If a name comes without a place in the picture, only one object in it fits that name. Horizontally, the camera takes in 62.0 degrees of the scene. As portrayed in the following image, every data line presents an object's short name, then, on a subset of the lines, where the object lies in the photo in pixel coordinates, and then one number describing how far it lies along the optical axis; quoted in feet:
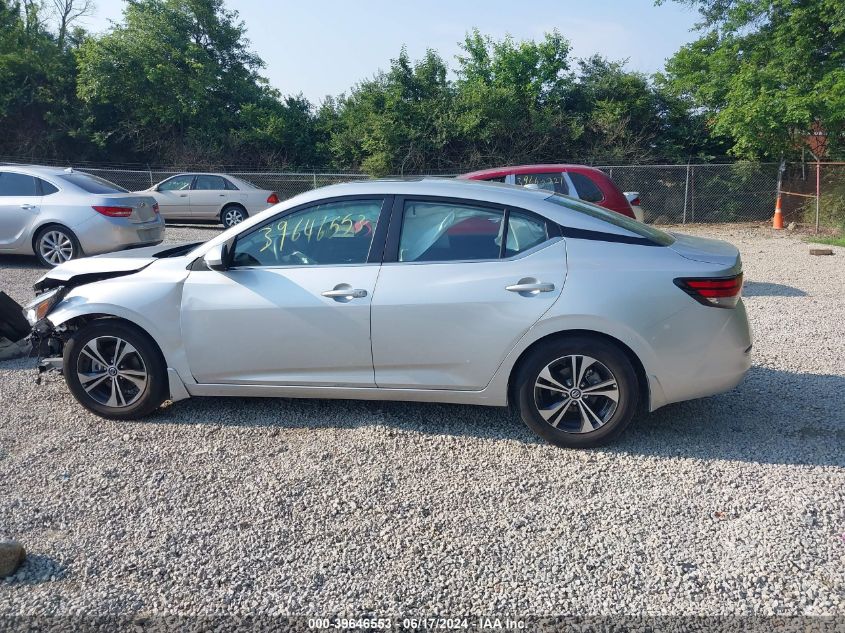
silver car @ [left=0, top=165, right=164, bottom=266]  35.06
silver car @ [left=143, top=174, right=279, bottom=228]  60.64
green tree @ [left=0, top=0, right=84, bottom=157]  82.84
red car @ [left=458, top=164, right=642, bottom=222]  31.07
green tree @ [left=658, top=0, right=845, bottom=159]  58.80
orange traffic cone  62.23
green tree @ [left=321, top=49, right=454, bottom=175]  74.84
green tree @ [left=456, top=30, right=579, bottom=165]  73.87
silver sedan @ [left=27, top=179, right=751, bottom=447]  14.11
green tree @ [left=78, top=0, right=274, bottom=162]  81.20
